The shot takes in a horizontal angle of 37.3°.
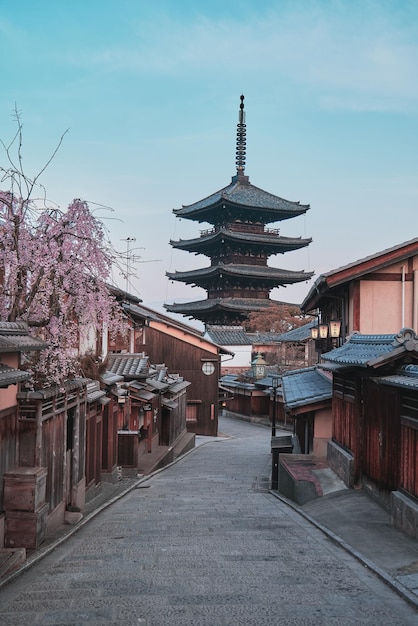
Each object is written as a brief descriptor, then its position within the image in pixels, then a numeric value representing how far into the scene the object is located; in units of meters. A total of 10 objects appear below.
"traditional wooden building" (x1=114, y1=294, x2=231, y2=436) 37.03
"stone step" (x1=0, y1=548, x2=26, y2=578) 7.72
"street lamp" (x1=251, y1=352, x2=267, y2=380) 47.91
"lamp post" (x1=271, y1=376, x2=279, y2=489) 18.08
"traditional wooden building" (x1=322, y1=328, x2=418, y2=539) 10.13
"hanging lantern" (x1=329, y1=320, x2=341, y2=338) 18.62
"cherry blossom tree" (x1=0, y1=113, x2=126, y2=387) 10.14
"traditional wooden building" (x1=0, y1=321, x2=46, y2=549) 8.74
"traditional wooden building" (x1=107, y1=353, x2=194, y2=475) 19.23
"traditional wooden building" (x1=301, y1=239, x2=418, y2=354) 16.64
